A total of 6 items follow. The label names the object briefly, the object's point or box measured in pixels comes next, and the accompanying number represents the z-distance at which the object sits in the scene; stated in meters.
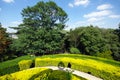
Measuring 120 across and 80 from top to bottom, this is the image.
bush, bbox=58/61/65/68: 7.50
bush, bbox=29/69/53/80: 4.92
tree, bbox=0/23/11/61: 10.22
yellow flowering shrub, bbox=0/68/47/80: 5.74
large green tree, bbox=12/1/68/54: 12.61
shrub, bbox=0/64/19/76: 6.96
